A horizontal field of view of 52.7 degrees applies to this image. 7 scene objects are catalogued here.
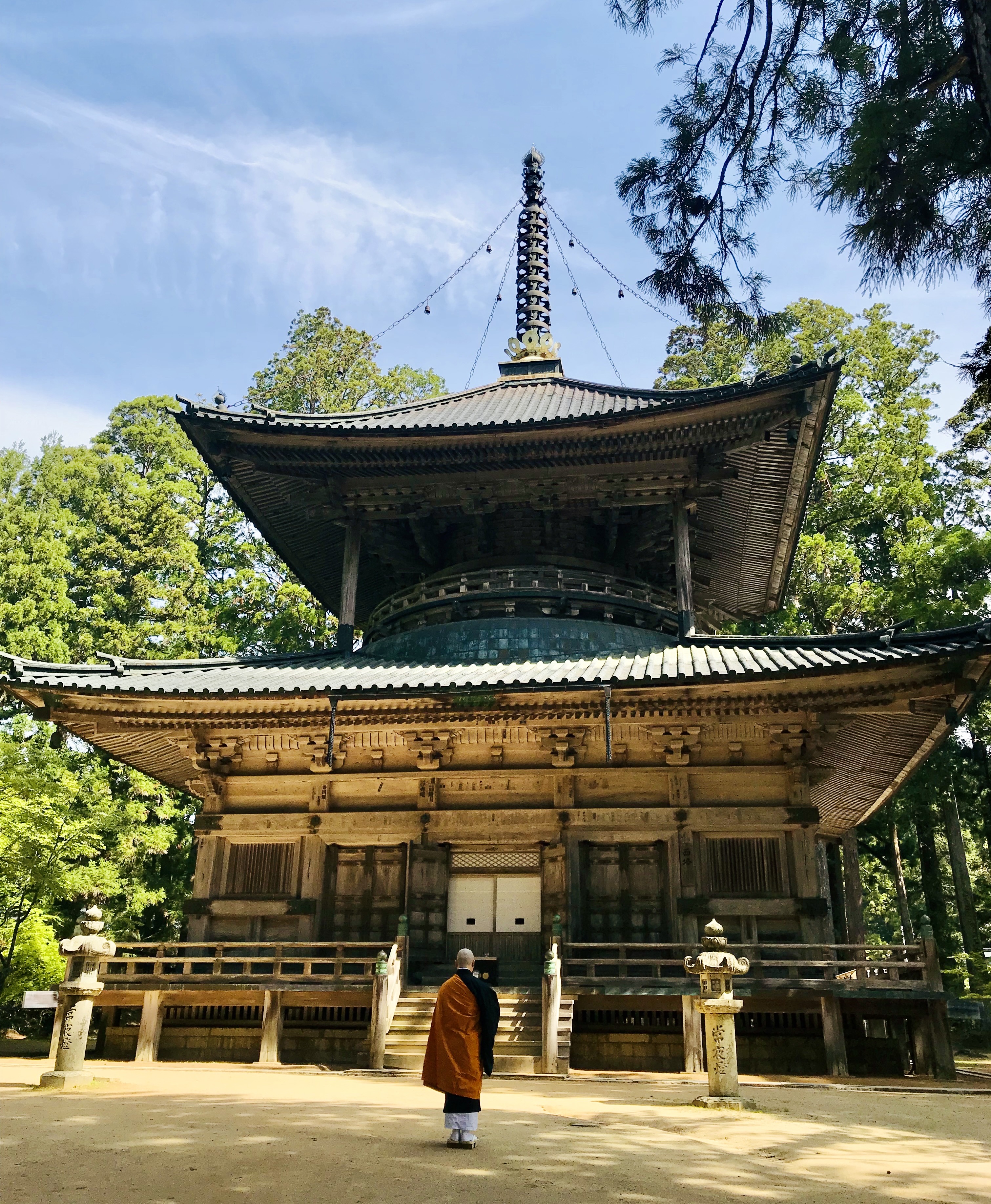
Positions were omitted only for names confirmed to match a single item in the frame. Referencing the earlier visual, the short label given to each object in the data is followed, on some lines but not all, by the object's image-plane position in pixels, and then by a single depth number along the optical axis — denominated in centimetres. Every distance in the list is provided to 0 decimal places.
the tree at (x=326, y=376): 3950
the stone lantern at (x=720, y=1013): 981
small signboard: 1179
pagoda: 1460
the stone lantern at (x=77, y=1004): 1131
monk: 741
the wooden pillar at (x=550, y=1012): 1308
